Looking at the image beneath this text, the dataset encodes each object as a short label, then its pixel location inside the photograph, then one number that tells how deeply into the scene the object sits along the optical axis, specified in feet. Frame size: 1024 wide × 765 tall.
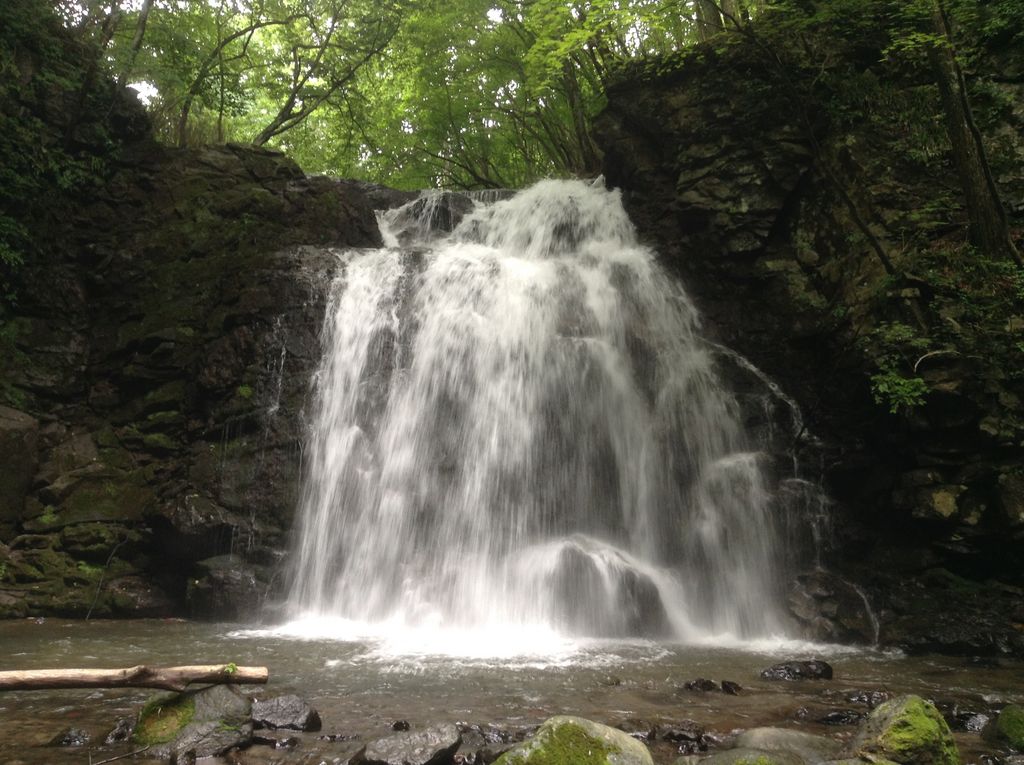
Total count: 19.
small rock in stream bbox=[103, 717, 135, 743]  13.12
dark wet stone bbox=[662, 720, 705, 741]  13.79
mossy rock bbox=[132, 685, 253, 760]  12.66
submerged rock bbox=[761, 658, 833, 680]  18.81
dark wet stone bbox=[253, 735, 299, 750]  13.14
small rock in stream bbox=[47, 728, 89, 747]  12.94
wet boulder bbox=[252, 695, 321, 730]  13.92
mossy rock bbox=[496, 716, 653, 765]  10.91
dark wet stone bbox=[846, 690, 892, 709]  16.43
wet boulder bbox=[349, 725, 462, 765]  11.83
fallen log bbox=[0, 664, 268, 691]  12.08
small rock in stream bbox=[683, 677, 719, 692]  17.54
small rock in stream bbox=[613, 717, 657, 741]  13.95
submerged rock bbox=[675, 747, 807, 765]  11.18
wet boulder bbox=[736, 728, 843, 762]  12.43
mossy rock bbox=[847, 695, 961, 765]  11.74
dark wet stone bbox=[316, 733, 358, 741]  13.57
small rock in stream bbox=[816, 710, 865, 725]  14.97
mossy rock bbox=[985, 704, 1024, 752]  13.29
